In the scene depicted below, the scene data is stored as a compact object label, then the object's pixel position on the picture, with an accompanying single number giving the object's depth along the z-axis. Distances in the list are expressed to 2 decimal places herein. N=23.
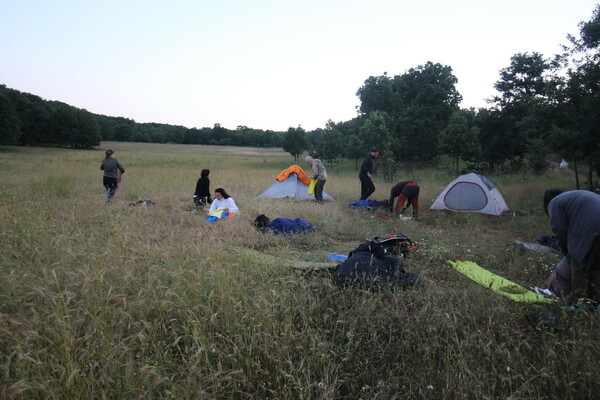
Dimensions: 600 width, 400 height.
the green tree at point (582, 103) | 9.85
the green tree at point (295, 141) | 47.38
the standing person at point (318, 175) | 11.47
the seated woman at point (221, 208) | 8.34
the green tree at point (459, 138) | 23.69
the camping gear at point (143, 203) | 9.31
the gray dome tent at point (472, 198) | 9.76
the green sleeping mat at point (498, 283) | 3.87
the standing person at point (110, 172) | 10.13
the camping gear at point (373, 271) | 3.90
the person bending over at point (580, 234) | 3.75
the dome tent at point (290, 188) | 11.95
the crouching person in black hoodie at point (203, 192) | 10.06
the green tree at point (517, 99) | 22.15
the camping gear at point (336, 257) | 5.41
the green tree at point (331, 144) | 38.31
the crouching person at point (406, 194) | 9.11
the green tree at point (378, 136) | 26.30
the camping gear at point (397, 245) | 5.57
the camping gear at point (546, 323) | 3.07
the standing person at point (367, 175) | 11.06
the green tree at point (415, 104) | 30.36
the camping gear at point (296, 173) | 12.03
